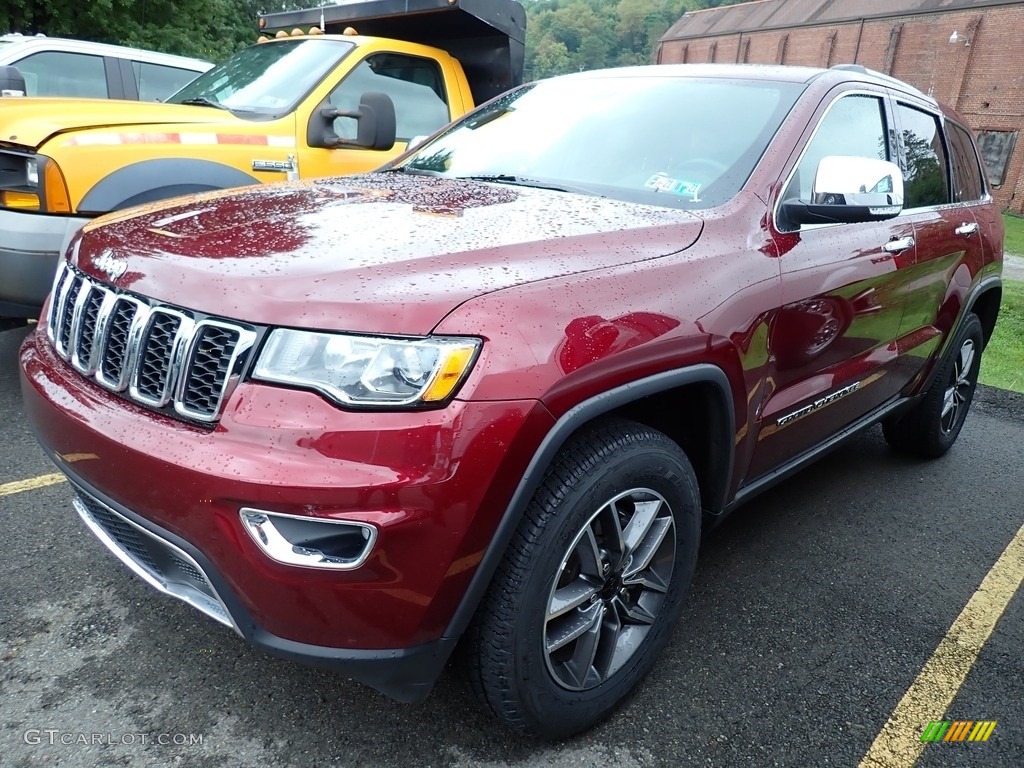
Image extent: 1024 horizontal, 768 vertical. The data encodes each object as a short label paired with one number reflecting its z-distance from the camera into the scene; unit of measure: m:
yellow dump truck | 3.38
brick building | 33.81
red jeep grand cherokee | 1.47
